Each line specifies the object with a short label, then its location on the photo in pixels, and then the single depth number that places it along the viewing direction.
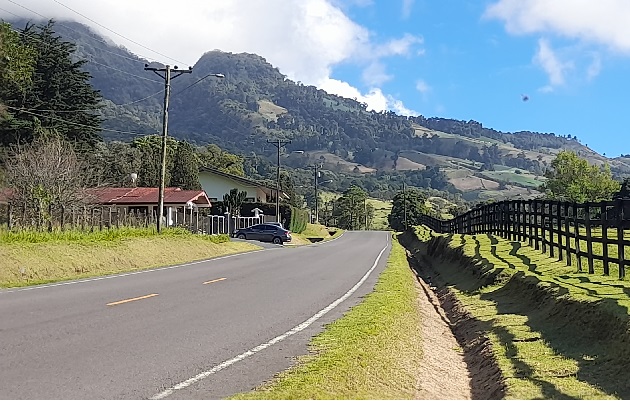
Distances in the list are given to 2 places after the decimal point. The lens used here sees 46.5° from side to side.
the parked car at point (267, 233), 56.03
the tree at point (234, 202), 71.88
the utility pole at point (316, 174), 96.39
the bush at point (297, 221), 79.56
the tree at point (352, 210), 125.19
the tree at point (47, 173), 42.00
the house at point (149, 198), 61.28
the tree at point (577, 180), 88.38
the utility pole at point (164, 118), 35.09
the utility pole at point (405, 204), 107.39
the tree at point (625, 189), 58.22
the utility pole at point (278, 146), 68.28
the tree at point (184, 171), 79.12
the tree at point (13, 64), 51.06
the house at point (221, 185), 87.75
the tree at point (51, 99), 52.56
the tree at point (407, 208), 112.25
